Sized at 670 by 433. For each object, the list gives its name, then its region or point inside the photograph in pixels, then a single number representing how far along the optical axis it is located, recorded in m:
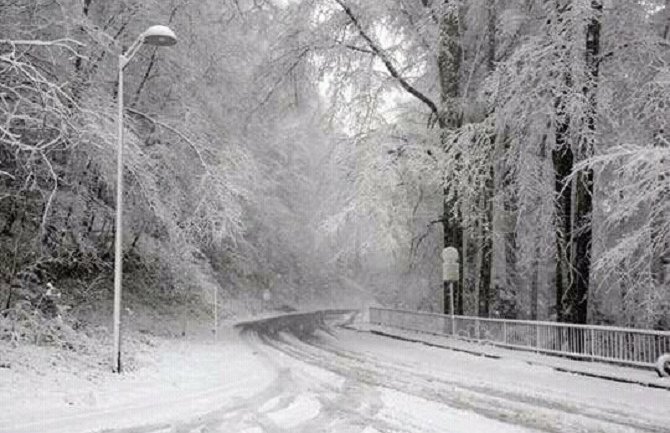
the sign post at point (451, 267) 22.86
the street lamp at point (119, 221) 12.59
